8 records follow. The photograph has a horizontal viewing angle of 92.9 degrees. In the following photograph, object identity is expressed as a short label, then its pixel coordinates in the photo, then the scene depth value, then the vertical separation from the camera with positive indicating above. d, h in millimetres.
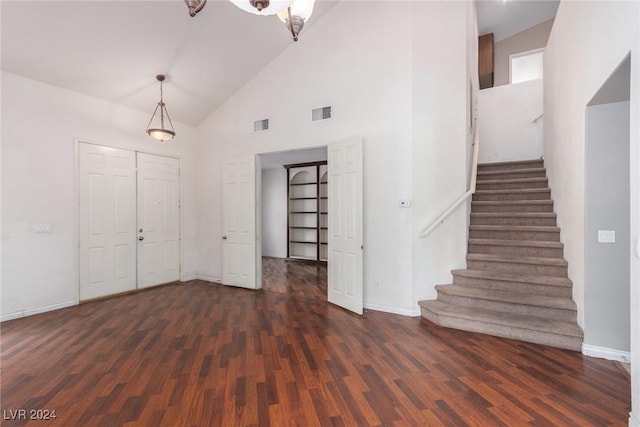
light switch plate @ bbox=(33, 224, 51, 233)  4129 -225
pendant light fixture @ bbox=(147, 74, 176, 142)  4484 +1186
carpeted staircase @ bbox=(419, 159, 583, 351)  3252 -809
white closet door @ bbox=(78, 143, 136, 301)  4672 -137
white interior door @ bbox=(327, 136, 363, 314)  4168 -189
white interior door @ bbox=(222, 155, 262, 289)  5426 -245
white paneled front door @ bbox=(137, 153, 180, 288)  5430 -152
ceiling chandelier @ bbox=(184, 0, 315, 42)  1835 +1310
